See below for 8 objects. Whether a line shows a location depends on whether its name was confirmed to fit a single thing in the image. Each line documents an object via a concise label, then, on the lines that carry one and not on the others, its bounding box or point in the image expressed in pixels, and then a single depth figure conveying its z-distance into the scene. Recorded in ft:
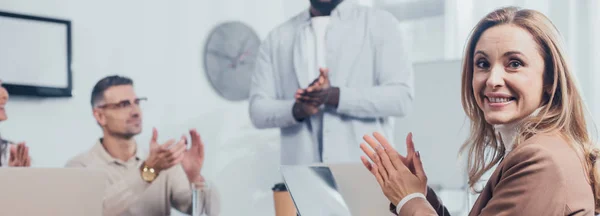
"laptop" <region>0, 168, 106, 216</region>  5.68
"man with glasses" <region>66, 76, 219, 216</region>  9.64
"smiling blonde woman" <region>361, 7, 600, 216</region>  4.12
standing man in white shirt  11.25
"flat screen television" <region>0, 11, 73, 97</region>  10.53
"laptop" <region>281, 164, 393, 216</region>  5.42
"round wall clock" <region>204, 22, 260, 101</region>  12.73
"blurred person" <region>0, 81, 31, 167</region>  10.32
